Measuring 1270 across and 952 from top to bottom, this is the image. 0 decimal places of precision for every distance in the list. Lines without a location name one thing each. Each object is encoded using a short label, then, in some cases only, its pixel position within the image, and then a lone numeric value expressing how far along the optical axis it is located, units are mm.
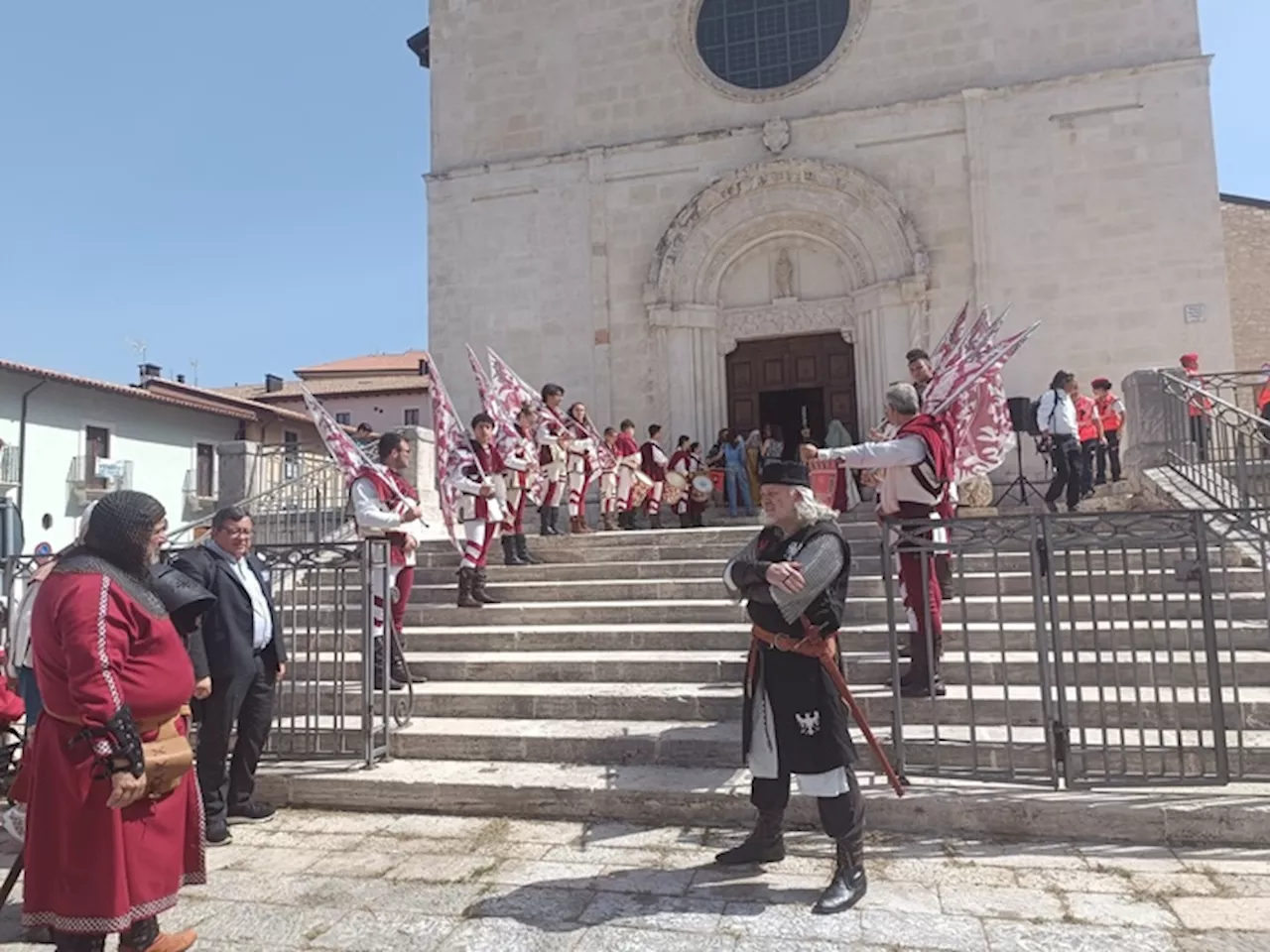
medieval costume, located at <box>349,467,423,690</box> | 6555
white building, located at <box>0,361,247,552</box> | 23391
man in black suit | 4965
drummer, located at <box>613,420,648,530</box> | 11844
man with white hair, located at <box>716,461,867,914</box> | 3859
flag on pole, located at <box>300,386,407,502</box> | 6824
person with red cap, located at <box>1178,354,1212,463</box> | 8688
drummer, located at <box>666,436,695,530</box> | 12398
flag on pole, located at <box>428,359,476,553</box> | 8211
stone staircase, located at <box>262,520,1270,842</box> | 4953
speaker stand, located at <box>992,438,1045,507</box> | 11965
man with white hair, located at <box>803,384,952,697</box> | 5227
